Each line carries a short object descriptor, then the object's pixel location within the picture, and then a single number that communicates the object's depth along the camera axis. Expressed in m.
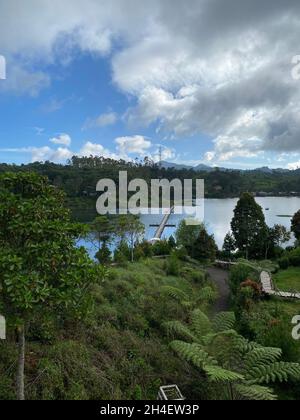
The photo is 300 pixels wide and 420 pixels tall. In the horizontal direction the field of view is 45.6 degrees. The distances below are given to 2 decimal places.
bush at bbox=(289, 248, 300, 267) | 18.31
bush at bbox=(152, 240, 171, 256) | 21.73
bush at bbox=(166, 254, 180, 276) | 14.09
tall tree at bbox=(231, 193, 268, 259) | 22.30
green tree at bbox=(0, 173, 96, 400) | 3.28
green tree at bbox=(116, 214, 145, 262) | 23.77
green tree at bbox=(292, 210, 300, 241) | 22.60
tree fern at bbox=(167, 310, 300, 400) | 4.87
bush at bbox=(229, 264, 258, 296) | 13.32
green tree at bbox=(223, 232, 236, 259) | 23.52
